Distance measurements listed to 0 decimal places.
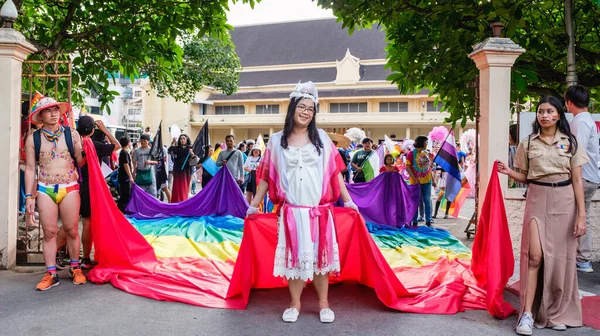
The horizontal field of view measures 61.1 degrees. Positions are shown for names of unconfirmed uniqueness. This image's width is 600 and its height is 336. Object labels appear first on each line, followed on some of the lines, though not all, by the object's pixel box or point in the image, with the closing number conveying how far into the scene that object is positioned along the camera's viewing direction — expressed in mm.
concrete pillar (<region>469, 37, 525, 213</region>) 5457
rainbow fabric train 4461
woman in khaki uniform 3971
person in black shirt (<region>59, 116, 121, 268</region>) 5406
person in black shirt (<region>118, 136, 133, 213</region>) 9508
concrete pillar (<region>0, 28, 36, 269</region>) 5523
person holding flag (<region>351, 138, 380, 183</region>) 10109
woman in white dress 4141
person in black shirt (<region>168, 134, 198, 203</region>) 11477
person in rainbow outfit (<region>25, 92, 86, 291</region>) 4848
